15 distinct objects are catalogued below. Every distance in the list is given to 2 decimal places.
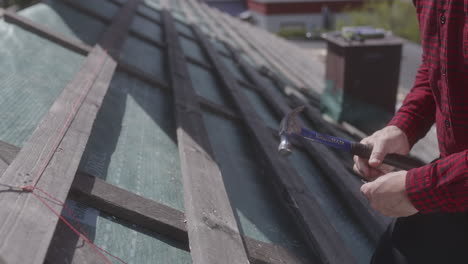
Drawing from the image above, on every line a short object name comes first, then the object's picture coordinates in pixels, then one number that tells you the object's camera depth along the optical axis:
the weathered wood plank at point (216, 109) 3.25
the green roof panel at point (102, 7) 4.48
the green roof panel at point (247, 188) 2.03
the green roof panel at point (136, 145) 1.99
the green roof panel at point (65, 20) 3.56
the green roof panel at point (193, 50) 4.93
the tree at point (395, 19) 25.22
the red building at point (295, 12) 30.16
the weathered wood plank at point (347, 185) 2.33
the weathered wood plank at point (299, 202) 1.89
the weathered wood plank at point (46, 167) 1.24
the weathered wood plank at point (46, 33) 3.23
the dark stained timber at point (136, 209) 1.71
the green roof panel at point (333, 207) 2.22
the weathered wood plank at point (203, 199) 1.53
